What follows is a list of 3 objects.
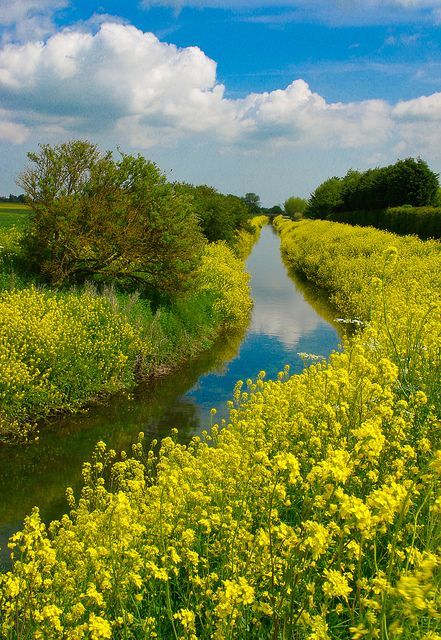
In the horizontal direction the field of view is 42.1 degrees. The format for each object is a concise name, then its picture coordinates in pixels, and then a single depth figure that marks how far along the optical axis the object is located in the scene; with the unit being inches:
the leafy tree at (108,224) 509.9
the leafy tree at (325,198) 2432.3
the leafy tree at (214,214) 1054.5
